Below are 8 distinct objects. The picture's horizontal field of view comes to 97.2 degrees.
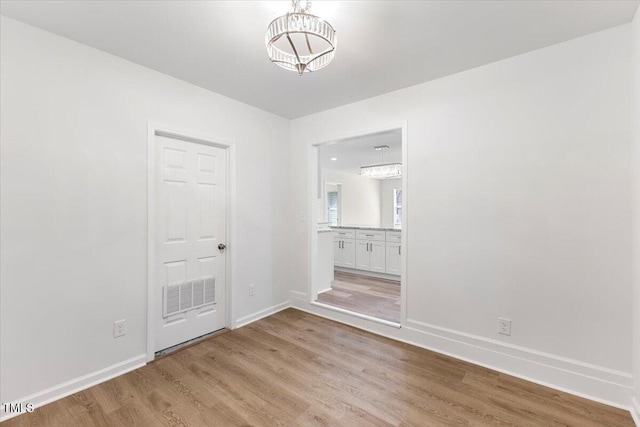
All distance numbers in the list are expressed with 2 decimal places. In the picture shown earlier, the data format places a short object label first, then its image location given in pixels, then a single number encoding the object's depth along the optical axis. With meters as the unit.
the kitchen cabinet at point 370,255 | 5.64
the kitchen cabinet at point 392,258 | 5.42
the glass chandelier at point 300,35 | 1.48
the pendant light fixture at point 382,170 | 5.94
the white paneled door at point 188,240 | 2.68
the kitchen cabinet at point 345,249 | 6.09
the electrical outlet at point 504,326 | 2.33
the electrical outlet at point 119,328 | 2.30
